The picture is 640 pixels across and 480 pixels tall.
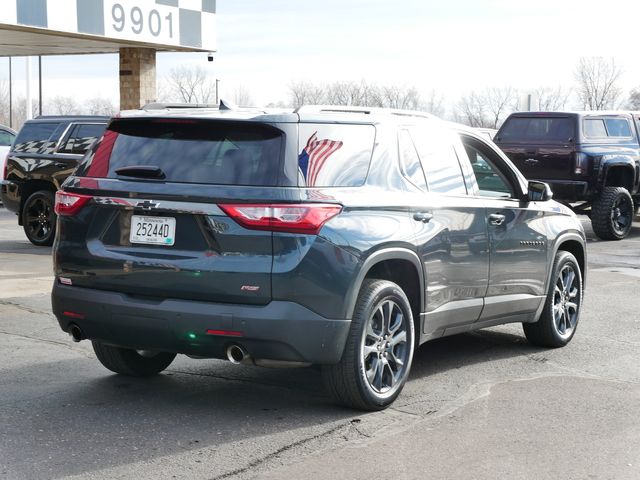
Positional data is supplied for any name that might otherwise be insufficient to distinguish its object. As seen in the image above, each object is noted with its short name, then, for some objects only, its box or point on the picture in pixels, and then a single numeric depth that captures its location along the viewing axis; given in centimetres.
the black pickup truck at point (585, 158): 1684
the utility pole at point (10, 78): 8022
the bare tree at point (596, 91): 6650
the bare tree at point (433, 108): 6803
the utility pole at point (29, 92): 4486
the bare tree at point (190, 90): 6906
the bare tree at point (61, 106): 9225
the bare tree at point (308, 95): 6831
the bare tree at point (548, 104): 6519
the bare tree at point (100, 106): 8125
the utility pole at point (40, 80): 6675
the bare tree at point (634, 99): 7525
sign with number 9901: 1978
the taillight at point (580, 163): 1675
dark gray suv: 537
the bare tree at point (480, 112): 6378
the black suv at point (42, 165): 1543
